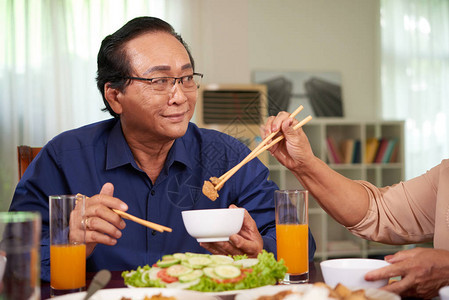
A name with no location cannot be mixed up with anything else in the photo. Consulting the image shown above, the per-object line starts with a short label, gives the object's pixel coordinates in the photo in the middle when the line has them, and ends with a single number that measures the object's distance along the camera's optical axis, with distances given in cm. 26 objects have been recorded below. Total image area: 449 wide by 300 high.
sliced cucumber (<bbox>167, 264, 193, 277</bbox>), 105
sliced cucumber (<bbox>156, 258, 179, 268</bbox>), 110
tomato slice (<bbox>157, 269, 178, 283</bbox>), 105
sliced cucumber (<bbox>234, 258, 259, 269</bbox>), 110
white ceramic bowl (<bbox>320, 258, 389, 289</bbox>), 99
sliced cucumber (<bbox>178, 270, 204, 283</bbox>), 103
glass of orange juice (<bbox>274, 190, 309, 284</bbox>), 122
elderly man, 179
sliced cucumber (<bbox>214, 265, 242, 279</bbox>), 102
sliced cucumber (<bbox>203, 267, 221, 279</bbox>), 103
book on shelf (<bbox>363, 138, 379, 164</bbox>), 537
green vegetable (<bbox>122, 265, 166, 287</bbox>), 104
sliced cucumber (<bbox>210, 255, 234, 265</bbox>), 109
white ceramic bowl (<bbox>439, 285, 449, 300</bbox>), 83
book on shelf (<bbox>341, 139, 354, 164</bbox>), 533
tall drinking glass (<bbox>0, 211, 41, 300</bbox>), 64
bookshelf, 521
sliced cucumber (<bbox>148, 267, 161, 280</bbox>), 106
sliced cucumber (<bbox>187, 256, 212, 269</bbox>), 107
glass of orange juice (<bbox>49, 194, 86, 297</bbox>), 112
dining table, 115
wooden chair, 196
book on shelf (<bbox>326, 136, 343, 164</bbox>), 530
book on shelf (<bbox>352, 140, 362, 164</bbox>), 532
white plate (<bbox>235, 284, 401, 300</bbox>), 88
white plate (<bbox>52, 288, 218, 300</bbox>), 93
